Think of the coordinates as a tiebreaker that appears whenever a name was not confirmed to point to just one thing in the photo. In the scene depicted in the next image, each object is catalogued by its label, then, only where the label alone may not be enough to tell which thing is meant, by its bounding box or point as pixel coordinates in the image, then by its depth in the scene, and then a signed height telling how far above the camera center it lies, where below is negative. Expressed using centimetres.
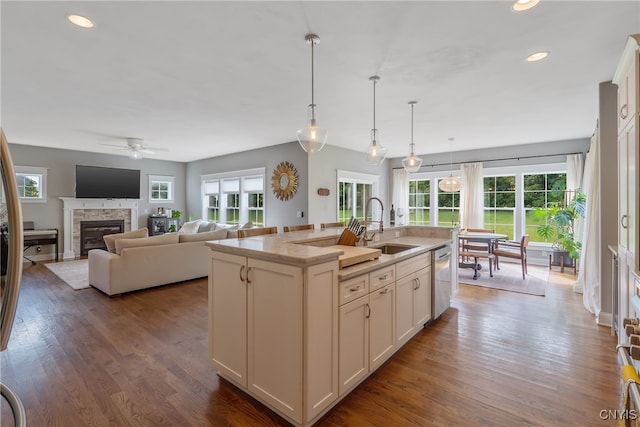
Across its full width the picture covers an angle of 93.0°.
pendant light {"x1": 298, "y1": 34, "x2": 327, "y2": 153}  287 +73
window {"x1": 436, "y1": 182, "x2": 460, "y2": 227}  782 +13
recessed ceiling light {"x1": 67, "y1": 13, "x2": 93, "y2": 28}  222 +144
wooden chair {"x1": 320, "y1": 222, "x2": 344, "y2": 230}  409 -18
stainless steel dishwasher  330 -78
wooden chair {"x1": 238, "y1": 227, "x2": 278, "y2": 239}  276 -18
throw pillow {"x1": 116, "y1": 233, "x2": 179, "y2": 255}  442 -43
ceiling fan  598 +133
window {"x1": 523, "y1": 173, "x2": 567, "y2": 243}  648 +44
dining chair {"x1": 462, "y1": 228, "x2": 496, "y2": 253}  583 -66
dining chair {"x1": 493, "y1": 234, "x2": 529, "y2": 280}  524 -72
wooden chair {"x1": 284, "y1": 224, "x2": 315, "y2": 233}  346 -18
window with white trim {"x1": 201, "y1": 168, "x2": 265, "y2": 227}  746 +44
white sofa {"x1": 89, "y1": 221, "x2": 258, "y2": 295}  432 -73
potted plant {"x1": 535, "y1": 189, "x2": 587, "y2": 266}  552 -25
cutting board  206 -31
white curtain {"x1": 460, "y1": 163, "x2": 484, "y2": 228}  728 +41
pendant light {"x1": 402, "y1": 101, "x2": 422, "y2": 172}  424 +71
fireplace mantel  733 +16
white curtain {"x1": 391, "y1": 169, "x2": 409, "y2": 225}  853 +53
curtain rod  640 +124
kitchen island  176 -71
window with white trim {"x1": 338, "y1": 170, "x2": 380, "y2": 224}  730 +54
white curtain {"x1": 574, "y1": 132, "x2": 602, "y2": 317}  360 -37
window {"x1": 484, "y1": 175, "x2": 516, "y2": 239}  704 +21
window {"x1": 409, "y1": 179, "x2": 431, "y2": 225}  830 +33
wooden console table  625 -52
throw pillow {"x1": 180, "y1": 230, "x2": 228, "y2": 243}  505 -40
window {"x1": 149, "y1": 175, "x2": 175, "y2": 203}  891 +75
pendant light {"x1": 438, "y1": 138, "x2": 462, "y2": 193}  629 +60
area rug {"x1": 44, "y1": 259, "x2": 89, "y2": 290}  495 -110
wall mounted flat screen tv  740 +79
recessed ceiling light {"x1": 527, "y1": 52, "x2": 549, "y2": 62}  272 +143
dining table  529 -46
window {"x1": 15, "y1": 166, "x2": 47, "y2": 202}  683 +71
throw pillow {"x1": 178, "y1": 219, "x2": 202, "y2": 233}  750 -35
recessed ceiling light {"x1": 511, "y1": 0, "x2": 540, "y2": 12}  201 +140
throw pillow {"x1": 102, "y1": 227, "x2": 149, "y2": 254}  462 -37
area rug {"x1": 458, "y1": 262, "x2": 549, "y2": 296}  479 -117
